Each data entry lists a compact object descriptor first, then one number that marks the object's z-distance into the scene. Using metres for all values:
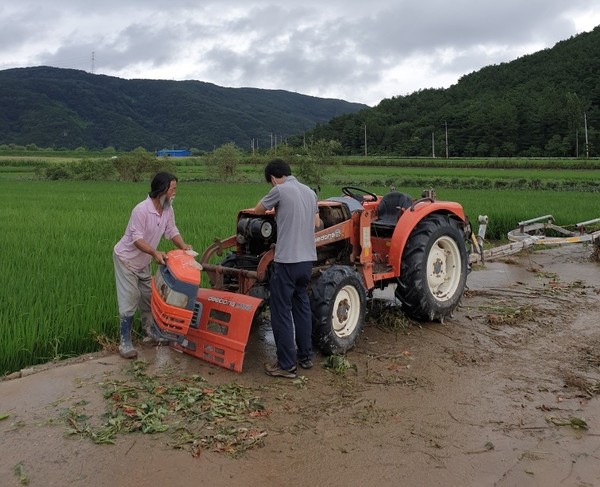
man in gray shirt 4.01
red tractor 4.08
